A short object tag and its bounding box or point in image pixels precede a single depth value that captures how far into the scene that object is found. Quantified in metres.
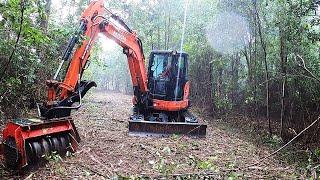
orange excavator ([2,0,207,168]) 3.89
